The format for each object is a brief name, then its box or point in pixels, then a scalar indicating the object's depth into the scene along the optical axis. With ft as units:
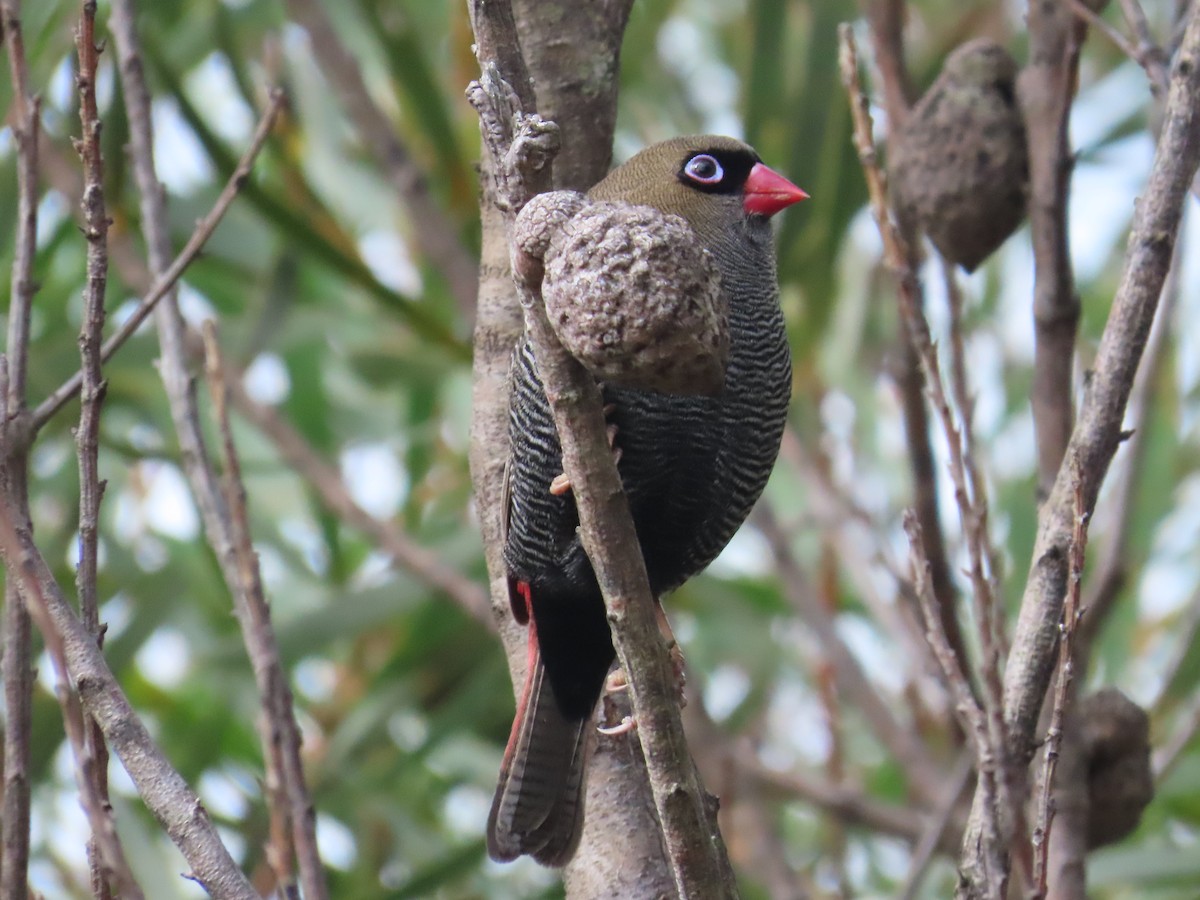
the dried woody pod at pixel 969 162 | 19.13
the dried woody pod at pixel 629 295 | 10.56
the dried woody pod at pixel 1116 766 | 17.99
